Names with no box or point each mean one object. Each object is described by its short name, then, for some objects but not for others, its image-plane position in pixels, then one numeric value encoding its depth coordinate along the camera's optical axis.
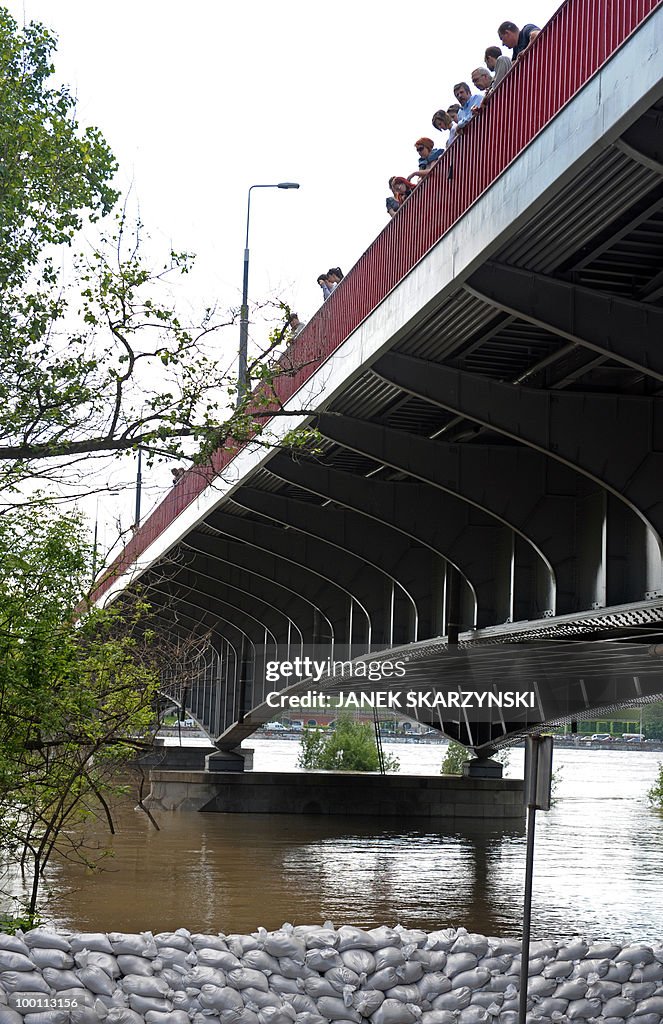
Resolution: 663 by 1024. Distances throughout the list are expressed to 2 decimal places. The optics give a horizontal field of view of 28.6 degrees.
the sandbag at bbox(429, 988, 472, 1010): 11.49
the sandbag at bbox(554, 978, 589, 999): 11.61
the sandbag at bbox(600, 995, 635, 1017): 11.56
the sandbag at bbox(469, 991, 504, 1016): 11.42
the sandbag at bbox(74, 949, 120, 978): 11.00
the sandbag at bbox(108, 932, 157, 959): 11.23
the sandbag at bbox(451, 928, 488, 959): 11.84
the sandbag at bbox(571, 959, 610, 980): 11.76
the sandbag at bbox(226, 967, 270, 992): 11.27
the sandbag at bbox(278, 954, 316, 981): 11.59
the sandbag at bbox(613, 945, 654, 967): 11.97
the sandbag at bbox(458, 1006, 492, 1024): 11.32
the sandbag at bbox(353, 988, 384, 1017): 11.38
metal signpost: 9.49
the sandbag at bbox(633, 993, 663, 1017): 11.62
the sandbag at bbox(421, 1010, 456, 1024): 11.35
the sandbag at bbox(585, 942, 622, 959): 11.96
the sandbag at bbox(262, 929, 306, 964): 11.65
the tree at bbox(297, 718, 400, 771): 65.69
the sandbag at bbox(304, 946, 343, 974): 11.59
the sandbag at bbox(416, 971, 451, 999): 11.62
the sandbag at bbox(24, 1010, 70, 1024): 10.44
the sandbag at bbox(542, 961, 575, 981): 11.71
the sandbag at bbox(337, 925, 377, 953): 11.78
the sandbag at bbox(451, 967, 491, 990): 11.62
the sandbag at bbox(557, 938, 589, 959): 11.91
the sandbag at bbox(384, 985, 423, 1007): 11.51
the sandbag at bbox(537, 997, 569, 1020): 11.50
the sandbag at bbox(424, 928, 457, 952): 11.98
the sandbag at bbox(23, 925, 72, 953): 11.01
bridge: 8.45
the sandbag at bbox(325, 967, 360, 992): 11.47
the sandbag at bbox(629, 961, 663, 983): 11.89
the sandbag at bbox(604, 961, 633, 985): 11.83
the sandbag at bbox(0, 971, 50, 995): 10.64
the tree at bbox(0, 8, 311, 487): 9.36
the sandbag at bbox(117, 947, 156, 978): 11.09
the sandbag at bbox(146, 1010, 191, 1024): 10.74
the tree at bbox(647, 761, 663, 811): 52.81
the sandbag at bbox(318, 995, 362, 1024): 11.34
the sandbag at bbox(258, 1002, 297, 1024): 11.07
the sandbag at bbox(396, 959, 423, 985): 11.69
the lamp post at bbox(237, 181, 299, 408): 10.13
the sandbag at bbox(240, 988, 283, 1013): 11.16
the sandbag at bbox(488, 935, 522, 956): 11.91
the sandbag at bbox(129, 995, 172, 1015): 10.83
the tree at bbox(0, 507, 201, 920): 11.12
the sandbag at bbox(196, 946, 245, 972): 11.38
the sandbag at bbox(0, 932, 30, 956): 10.89
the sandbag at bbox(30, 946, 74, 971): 10.89
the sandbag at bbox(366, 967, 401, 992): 11.57
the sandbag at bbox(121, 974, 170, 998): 10.89
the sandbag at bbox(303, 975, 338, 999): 11.41
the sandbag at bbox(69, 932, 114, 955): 11.12
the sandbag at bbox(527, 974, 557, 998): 11.59
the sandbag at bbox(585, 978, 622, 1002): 11.62
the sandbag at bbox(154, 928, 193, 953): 11.52
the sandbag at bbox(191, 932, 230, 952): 11.58
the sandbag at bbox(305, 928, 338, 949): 11.77
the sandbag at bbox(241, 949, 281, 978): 11.49
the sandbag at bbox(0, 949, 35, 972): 10.74
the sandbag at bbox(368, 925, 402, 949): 11.85
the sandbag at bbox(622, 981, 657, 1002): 11.73
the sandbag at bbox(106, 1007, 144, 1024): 10.60
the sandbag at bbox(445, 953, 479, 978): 11.74
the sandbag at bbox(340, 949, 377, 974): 11.62
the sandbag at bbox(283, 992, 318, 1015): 11.27
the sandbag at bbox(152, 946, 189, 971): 11.29
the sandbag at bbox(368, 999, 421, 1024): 11.30
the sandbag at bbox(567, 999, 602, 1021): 11.52
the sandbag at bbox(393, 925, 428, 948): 11.99
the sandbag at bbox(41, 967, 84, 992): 10.76
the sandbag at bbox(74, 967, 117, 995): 10.89
